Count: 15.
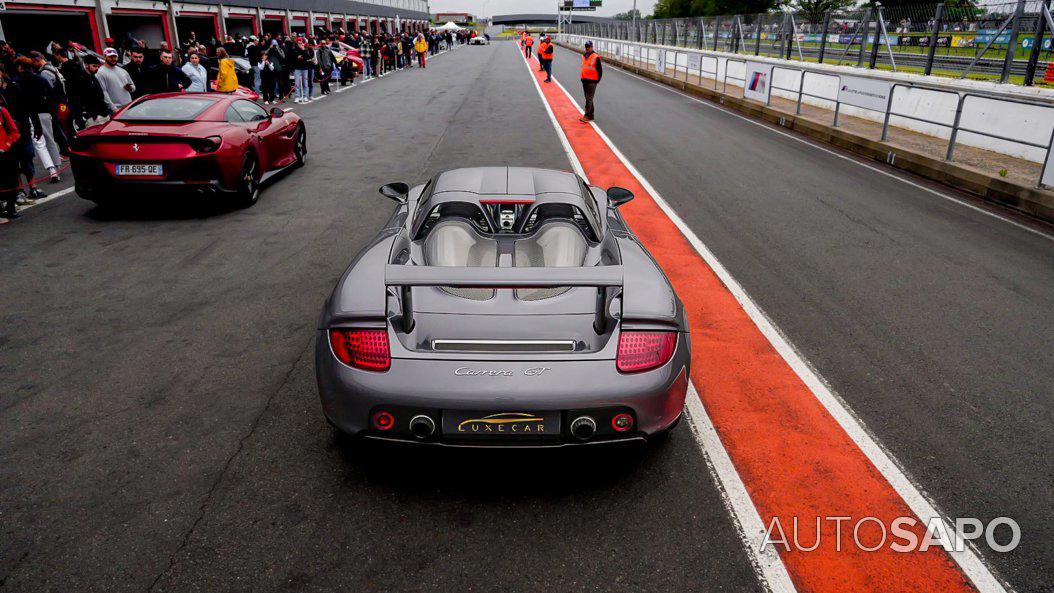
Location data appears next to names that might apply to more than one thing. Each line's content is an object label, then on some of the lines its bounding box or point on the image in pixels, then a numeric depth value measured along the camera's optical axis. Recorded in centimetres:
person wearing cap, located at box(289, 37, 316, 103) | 1939
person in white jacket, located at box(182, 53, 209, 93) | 1445
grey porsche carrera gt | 272
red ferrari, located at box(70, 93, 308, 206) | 721
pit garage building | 2014
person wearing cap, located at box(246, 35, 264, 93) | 1928
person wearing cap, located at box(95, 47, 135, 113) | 1155
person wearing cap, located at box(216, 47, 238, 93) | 1605
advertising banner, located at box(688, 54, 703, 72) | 2450
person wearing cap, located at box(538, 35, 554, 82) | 2655
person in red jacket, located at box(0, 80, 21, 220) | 716
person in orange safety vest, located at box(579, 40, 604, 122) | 1546
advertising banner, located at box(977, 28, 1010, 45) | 1262
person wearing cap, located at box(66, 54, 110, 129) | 1094
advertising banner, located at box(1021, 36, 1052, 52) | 1158
